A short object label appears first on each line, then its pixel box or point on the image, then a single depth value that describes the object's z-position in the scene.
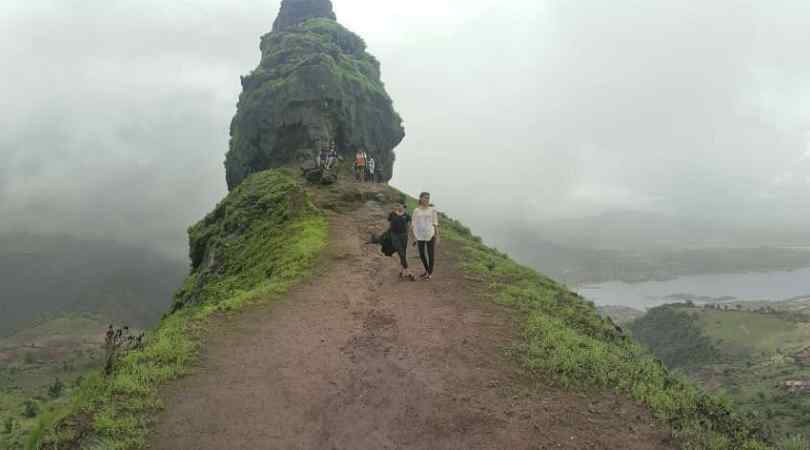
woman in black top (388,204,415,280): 17.70
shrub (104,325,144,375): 11.44
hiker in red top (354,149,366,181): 40.06
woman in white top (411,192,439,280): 16.62
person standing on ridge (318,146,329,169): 40.98
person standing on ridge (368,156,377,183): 43.25
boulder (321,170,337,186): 37.19
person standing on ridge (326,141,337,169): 42.15
